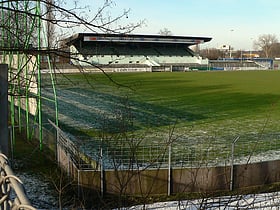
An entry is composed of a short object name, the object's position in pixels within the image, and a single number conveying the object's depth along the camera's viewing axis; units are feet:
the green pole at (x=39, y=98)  28.22
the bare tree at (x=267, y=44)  421.59
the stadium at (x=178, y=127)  21.94
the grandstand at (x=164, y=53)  211.88
